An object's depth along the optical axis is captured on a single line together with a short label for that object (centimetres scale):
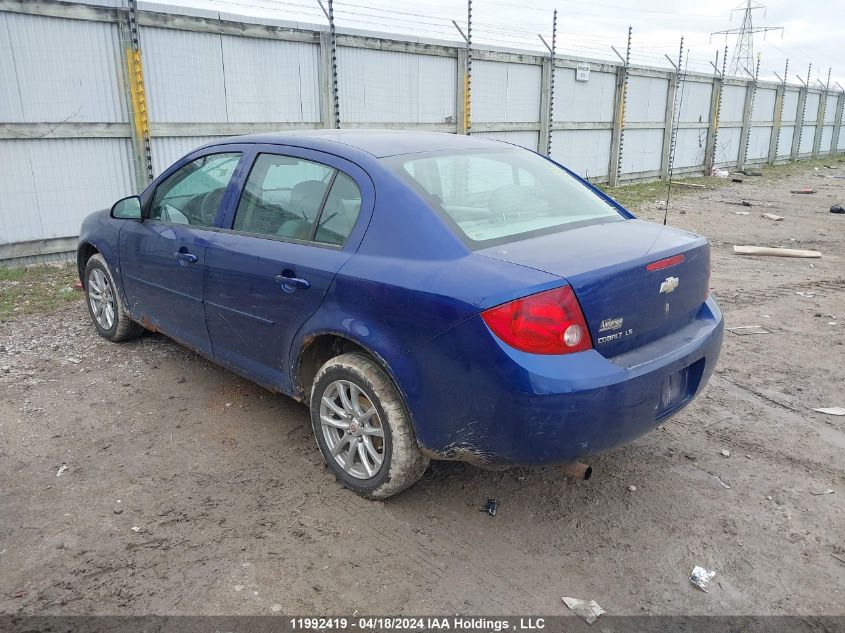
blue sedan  259
